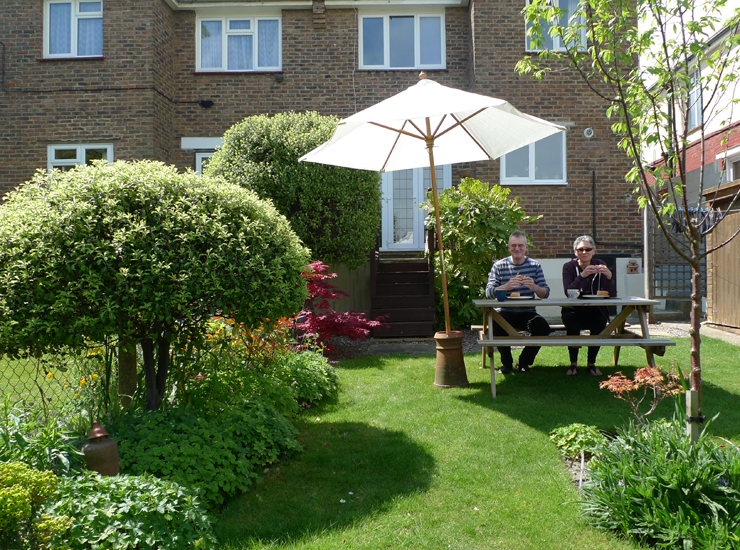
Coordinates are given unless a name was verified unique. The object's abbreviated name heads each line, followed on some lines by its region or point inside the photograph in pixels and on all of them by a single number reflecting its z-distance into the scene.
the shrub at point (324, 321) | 7.13
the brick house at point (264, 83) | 11.70
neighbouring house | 8.40
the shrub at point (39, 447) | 2.71
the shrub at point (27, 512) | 2.06
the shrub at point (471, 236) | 9.38
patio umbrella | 4.88
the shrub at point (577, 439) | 3.71
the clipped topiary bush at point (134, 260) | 3.25
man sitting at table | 5.97
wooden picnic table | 5.12
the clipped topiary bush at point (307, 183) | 8.74
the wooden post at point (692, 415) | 2.74
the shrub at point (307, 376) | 5.09
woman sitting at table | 5.89
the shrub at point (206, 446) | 3.08
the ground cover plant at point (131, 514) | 2.38
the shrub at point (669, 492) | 2.46
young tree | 2.65
